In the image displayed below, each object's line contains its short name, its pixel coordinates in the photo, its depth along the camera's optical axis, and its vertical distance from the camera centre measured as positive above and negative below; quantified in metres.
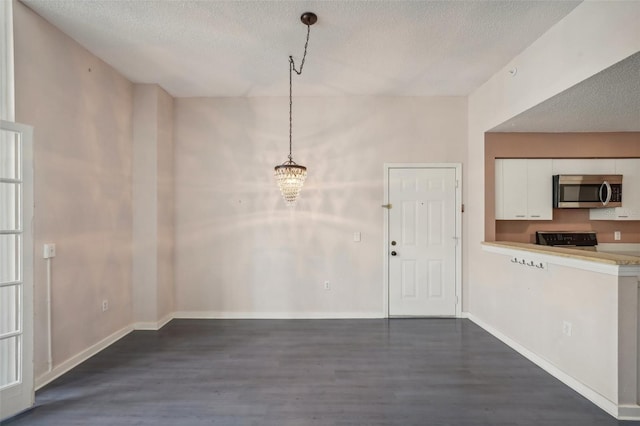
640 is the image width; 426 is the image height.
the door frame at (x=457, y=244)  4.10 -0.43
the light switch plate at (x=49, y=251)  2.52 -0.34
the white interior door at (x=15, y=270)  2.12 -0.42
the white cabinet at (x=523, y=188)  3.77 +0.31
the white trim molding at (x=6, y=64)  2.18 +1.07
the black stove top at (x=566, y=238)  3.89 -0.33
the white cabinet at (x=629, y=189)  3.78 +0.31
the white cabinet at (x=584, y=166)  3.78 +0.59
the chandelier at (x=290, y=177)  3.03 +0.35
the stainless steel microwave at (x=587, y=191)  3.71 +0.27
